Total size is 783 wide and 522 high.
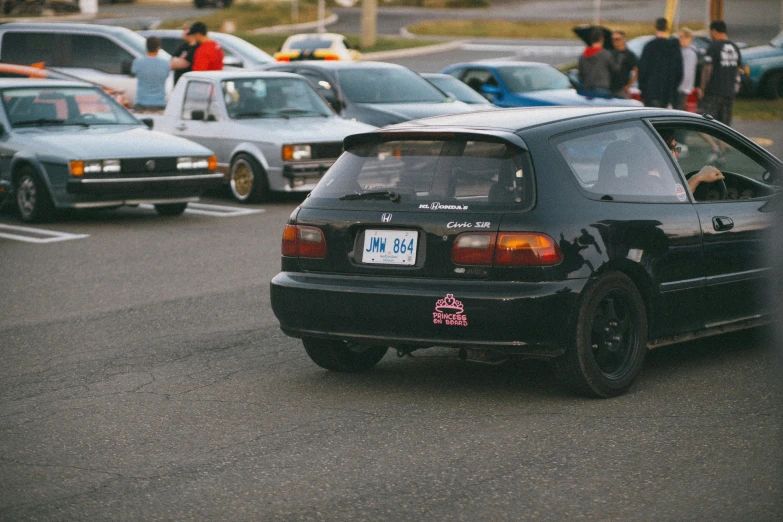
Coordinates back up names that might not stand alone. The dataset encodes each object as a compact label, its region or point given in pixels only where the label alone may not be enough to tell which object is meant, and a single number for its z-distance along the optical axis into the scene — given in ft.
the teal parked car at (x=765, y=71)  102.01
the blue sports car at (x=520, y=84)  67.31
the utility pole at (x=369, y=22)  150.51
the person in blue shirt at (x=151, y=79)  62.64
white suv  72.49
